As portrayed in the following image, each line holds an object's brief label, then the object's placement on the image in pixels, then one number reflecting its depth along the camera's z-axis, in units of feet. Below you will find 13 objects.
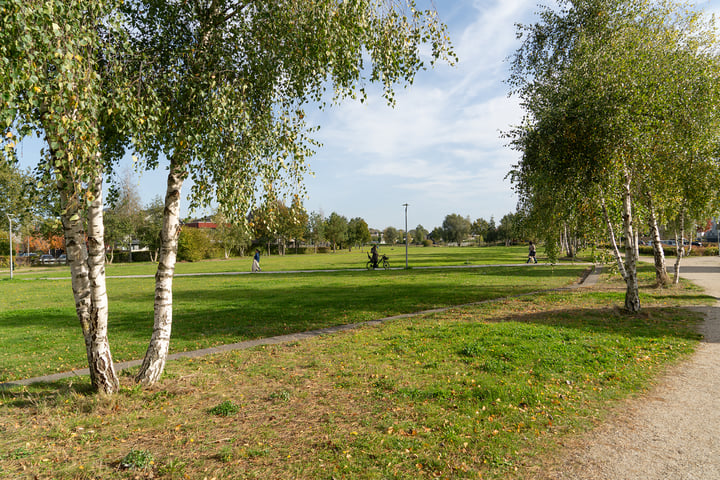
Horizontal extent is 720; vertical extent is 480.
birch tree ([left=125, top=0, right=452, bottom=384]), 18.58
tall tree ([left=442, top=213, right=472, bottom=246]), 494.18
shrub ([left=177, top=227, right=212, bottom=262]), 188.14
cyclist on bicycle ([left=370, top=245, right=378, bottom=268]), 108.68
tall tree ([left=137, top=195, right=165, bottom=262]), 187.01
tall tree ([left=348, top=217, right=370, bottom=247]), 317.05
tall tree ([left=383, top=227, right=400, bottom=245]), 594.24
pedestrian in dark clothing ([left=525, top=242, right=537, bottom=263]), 125.87
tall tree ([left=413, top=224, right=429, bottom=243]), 572.10
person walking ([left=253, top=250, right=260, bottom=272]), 108.17
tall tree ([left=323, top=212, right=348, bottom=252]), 288.30
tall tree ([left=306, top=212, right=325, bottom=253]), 284.41
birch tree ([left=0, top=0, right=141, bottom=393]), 11.62
